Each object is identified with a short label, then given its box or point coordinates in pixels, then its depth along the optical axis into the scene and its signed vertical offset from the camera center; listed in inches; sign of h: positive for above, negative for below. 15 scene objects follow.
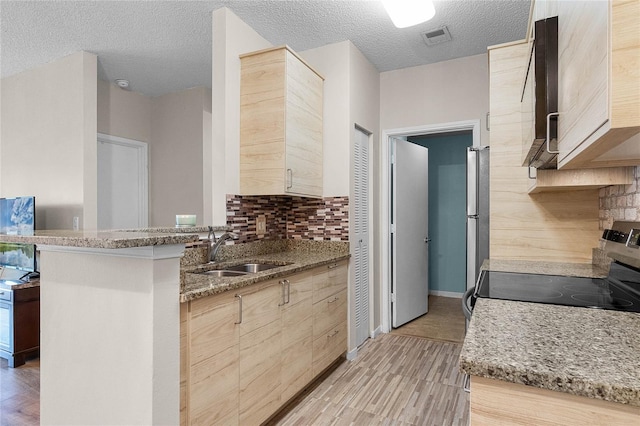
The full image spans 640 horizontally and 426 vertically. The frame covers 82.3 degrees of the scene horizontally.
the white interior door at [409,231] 145.8 -7.7
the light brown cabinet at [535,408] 26.2 -14.8
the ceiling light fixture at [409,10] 84.5 +48.1
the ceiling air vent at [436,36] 110.0 +55.0
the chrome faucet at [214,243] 89.9 -7.2
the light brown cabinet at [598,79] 24.6 +10.5
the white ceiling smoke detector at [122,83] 155.7 +56.8
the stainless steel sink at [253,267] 96.6 -14.2
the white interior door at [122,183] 163.9 +14.7
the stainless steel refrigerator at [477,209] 112.8 +1.2
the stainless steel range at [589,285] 49.6 -11.9
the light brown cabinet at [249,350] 58.3 -26.7
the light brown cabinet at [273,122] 97.3 +25.1
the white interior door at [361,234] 125.6 -7.2
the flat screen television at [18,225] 123.1 -3.5
